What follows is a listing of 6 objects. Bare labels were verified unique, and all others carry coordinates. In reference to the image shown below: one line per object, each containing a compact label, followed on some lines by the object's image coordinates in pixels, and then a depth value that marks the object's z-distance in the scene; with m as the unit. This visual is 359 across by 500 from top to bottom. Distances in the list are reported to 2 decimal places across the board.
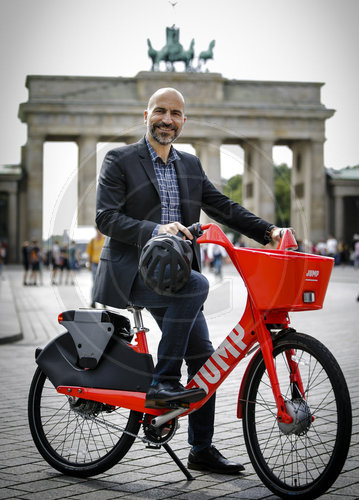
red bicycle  3.47
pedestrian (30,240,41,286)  26.95
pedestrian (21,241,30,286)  27.43
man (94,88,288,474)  3.66
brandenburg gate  57.81
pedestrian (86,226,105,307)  14.20
